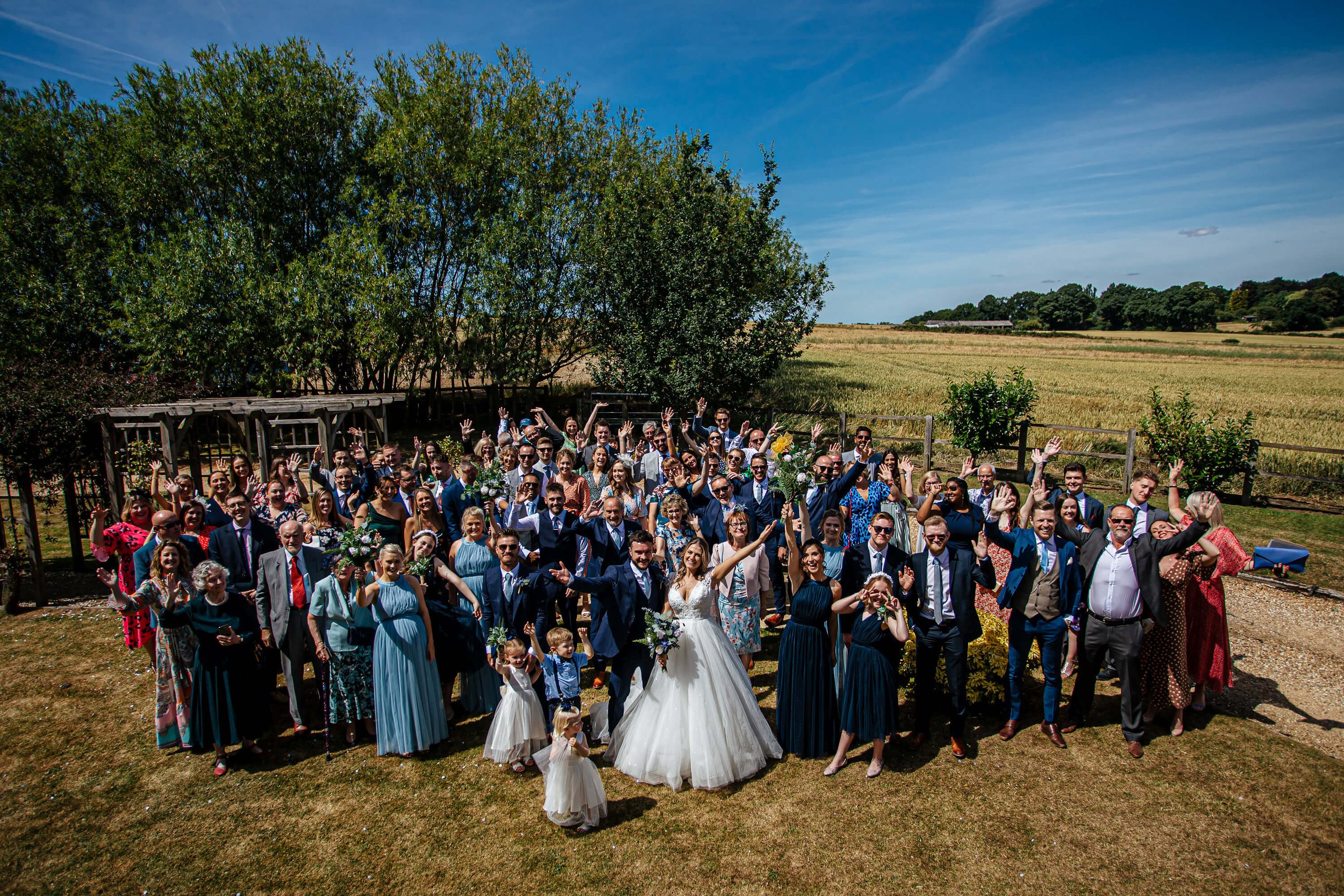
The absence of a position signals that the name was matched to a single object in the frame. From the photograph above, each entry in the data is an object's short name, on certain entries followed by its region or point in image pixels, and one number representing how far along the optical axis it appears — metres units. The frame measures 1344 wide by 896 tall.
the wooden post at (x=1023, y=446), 17.66
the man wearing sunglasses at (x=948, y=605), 5.75
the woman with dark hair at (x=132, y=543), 7.66
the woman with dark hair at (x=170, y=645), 5.63
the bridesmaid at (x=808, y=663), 5.60
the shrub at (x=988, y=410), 17.42
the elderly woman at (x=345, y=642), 5.92
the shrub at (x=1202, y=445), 14.90
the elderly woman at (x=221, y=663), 5.72
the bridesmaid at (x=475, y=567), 6.45
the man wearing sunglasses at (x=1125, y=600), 5.82
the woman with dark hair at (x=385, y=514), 7.52
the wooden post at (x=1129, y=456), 15.62
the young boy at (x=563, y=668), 5.34
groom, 5.84
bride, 5.46
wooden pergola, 11.07
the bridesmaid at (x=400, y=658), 5.91
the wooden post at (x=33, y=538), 9.83
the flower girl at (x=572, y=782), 4.88
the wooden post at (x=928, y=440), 17.47
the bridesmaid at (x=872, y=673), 5.51
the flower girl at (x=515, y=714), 5.52
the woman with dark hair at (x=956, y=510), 6.52
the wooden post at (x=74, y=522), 10.73
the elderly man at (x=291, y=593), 6.35
